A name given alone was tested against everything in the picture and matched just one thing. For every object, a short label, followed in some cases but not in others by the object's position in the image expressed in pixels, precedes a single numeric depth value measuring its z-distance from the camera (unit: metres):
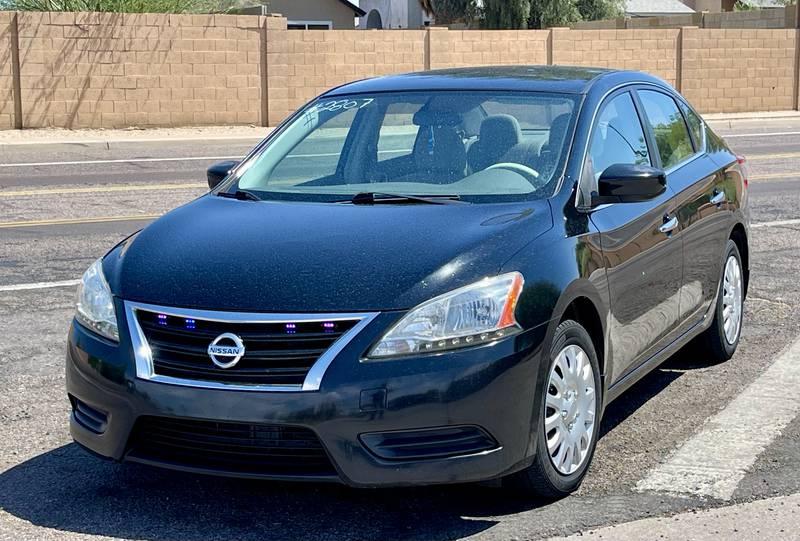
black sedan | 3.98
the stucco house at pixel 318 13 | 41.97
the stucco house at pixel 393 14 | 55.28
